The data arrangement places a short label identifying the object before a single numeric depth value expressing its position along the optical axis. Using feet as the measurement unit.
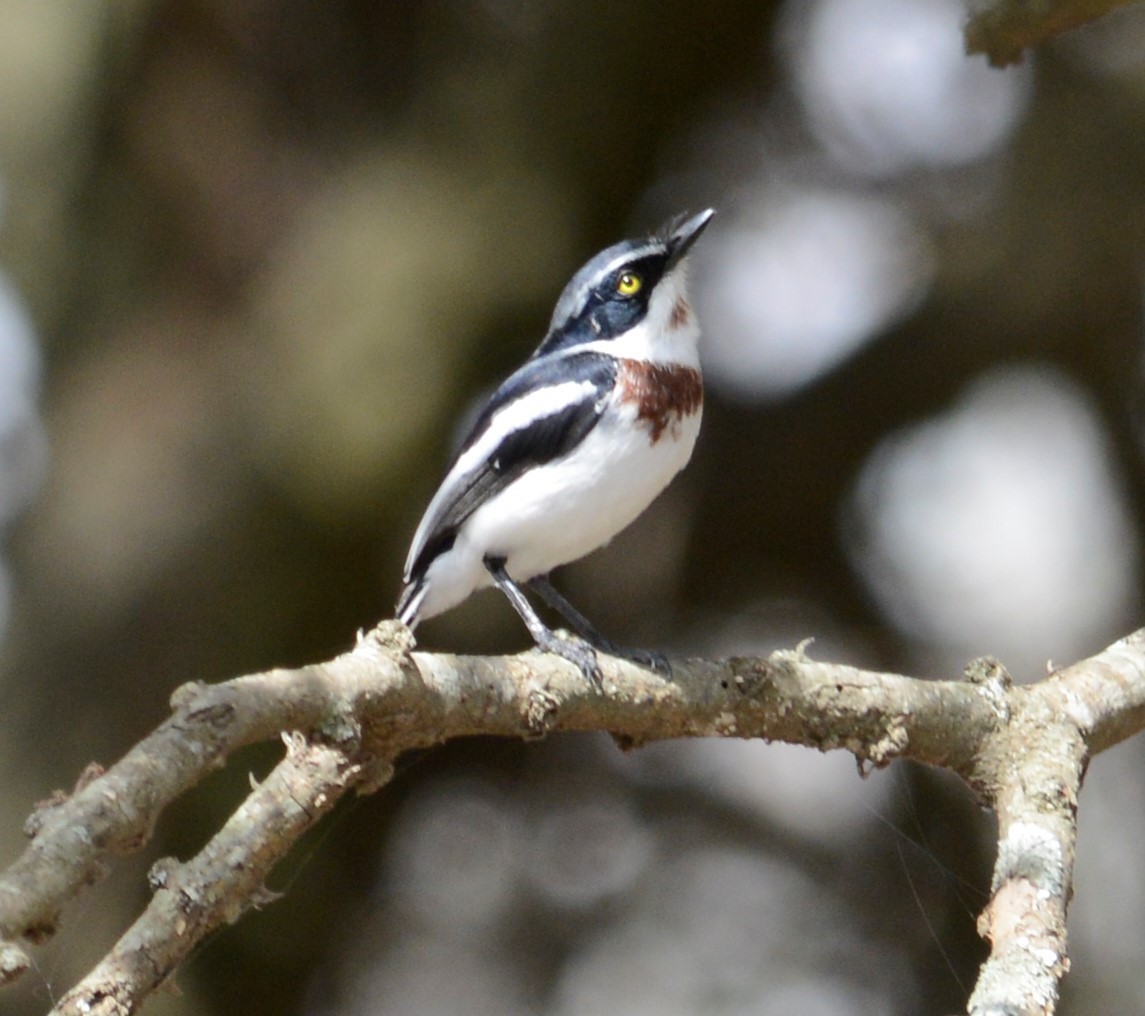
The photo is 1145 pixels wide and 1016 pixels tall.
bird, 25.81
